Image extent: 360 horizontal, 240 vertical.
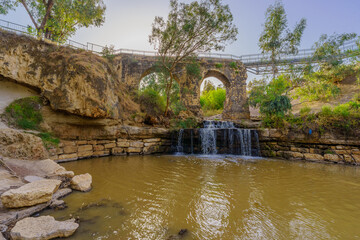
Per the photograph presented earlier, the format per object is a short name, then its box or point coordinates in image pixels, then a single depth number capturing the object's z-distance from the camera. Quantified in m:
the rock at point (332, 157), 7.30
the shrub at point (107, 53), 11.80
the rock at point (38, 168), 3.57
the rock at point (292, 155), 7.92
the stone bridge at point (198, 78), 14.57
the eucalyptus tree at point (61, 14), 11.01
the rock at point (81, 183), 3.26
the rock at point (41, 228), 1.74
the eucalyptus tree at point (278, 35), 13.97
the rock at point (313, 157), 7.54
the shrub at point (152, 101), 11.16
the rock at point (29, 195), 2.21
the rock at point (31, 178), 3.09
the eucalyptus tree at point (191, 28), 8.93
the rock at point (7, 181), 2.62
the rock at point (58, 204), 2.54
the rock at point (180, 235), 1.94
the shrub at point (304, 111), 9.09
